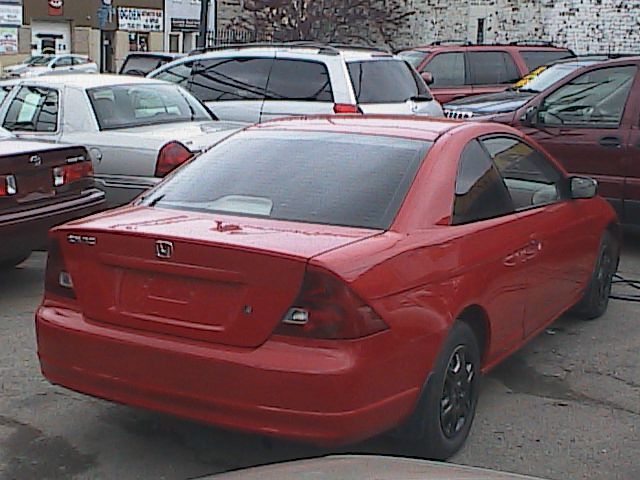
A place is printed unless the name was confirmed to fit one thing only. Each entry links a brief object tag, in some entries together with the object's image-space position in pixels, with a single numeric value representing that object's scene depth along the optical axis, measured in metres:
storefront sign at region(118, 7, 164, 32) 45.16
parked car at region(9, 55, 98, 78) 34.06
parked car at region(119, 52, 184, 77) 20.67
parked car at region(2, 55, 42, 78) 33.32
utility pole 31.42
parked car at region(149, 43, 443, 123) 10.95
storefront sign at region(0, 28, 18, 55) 39.94
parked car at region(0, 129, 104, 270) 7.06
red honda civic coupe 3.97
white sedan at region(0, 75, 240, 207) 8.60
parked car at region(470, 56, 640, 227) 9.17
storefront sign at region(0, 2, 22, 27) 38.97
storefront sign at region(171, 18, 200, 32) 46.06
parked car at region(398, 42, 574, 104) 18.34
